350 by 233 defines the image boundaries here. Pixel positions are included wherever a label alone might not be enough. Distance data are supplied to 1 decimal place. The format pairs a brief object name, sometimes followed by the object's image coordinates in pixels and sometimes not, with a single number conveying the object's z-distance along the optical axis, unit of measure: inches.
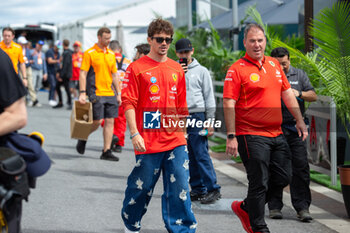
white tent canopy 1562.4
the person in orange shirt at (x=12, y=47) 560.1
